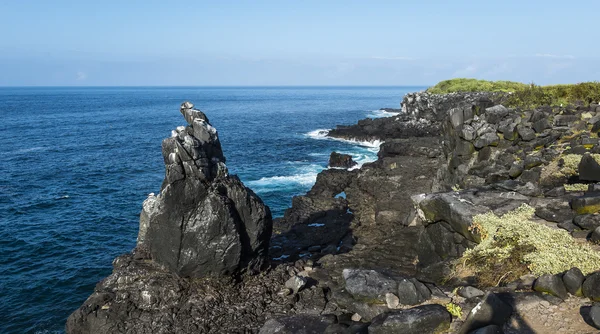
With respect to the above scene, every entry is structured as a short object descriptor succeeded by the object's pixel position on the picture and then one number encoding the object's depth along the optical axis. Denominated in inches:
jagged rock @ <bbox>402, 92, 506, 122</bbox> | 2747.3
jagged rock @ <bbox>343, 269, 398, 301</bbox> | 579.2
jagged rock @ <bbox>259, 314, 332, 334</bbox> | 595.5
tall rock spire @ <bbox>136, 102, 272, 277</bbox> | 757.9
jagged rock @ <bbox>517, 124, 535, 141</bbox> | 1038.4
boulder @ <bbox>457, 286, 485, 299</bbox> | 517.3
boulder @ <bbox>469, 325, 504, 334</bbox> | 390.9
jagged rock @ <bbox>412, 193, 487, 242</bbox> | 687.1
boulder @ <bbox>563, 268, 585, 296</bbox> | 462.0
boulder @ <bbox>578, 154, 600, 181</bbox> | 705.6
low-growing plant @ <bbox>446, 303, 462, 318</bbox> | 475.5
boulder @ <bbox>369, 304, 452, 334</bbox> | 455.5
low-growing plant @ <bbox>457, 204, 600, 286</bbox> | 519.8
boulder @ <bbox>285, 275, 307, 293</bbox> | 740.0
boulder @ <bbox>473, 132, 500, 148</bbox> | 1086.4
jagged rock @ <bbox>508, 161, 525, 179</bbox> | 880.3
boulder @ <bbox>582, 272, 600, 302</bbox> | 440.1
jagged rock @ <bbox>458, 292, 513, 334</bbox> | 422.6
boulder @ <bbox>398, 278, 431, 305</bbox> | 540.1
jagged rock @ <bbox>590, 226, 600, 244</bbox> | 543.2
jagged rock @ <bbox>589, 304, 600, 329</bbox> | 398.6
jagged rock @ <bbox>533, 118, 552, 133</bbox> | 1053.2
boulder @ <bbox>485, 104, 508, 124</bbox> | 1184.8
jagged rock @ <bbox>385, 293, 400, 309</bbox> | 557.6
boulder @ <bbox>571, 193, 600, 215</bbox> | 610.9
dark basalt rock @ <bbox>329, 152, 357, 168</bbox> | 2073.1
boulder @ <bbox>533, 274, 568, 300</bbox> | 466.9
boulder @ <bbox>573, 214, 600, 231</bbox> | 573.0
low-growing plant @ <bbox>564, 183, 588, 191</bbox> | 717.9
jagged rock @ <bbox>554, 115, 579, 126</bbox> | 1057.0
